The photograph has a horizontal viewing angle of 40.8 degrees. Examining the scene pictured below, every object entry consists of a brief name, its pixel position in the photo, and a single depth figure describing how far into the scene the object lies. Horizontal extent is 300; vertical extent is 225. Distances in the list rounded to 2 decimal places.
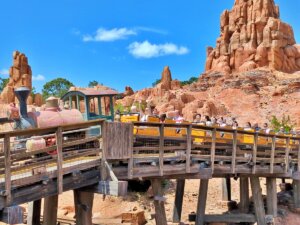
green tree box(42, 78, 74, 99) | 74.76
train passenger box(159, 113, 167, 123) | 12.32
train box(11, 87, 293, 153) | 8.67
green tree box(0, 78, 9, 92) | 71.50
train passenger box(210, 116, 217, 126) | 14.42
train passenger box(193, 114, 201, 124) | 14.66
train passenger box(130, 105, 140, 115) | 13.01
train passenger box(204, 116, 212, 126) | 13.74
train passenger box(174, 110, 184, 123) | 13.41
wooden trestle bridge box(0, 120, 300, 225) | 6.79
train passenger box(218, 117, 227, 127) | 14.75
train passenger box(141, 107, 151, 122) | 12.15
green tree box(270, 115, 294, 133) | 36.36
